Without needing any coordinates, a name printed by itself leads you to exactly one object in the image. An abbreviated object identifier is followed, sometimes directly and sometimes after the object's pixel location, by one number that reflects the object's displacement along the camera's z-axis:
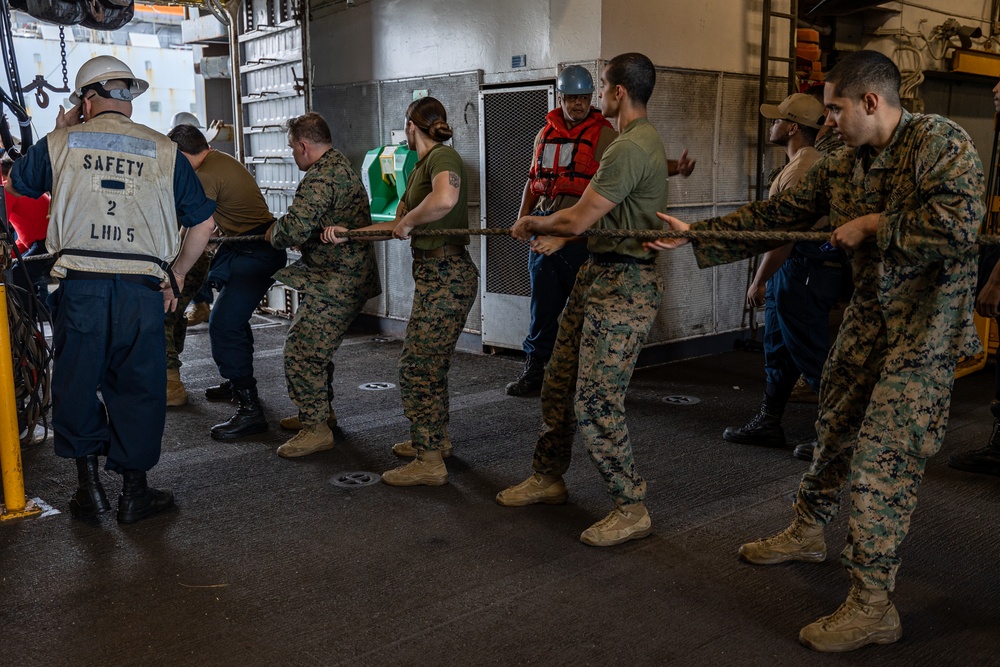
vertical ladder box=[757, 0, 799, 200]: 7.03
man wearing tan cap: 4.65
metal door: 6.63
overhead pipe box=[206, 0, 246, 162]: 8.69
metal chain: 5.67
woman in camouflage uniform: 4.18
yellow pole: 3.79
